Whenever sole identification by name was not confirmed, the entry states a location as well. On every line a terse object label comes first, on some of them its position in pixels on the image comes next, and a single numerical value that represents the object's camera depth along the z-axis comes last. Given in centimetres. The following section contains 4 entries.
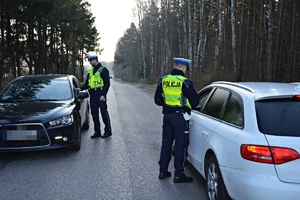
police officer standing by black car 772
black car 574
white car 300
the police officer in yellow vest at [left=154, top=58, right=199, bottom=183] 471
